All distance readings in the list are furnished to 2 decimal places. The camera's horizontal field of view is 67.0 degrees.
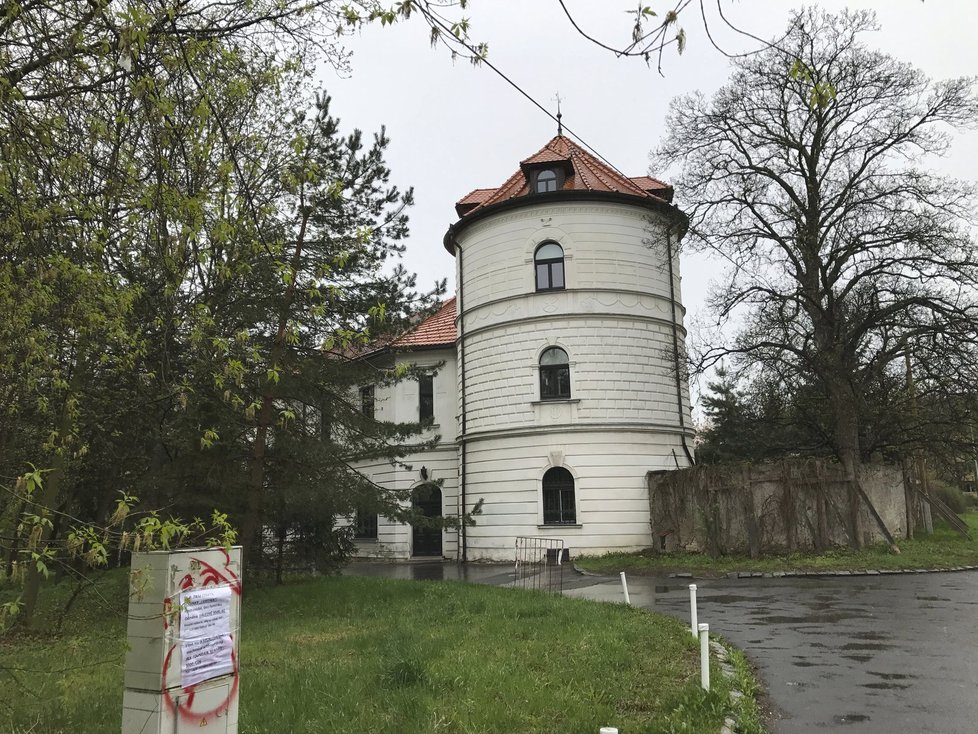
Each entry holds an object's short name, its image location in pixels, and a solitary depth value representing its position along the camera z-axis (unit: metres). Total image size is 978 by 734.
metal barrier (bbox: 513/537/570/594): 18.91
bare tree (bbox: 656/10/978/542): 21.02
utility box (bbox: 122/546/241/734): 4.68
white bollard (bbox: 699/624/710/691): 6.31
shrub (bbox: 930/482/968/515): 35.51
